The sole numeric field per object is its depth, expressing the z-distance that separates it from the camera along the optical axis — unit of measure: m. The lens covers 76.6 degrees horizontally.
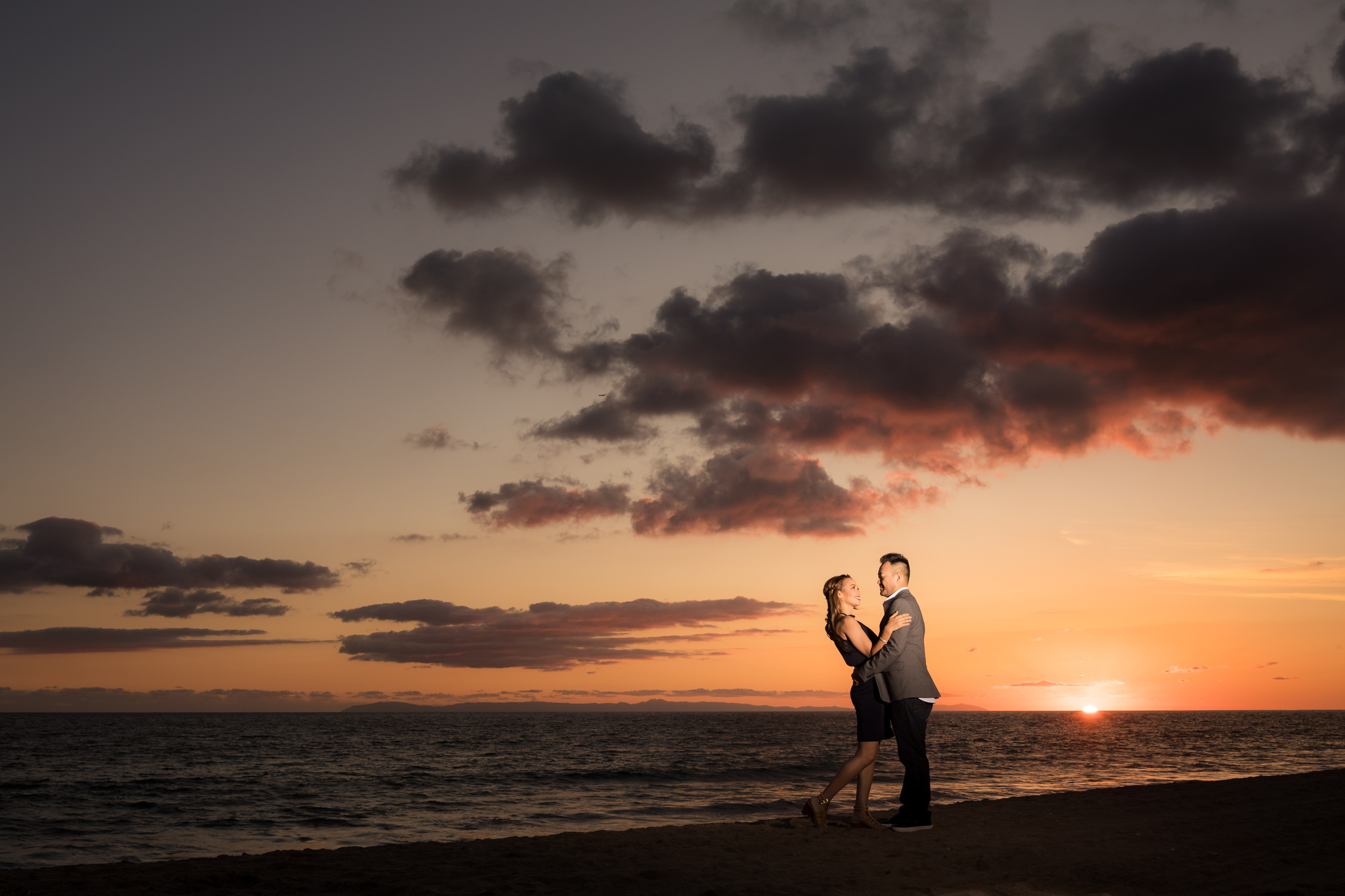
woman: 7.48
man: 7.25
